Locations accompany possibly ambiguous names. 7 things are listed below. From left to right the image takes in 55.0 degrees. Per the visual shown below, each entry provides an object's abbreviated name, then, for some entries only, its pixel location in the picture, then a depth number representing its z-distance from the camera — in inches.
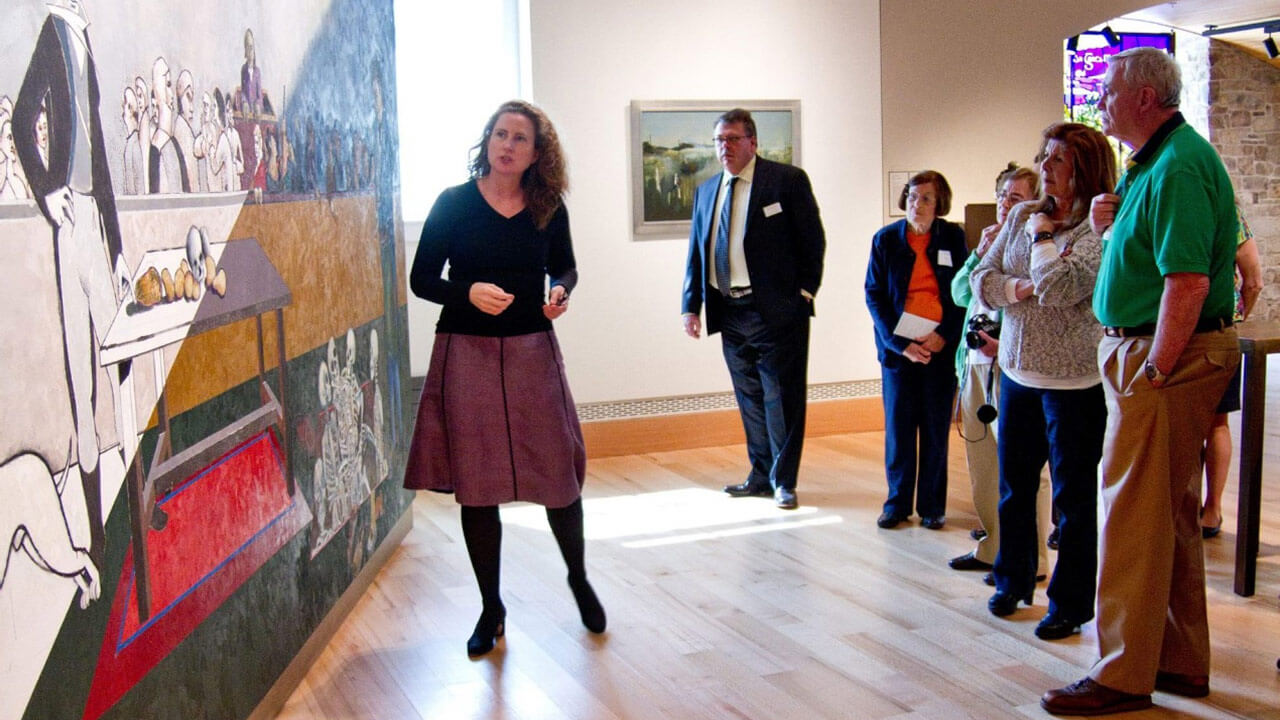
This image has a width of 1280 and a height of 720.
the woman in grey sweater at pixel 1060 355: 140.8
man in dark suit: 229.1
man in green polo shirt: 114.1
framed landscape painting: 285.7
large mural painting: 78.5
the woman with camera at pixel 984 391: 168.1
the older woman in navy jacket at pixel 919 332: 204.5
